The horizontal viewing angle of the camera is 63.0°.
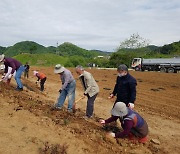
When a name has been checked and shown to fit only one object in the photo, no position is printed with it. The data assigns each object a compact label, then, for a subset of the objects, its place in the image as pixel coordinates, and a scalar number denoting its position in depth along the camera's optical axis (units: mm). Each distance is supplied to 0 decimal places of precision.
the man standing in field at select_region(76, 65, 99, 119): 3860
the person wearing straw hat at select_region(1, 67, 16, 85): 5298
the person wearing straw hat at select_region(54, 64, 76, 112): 4078
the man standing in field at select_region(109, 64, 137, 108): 3352
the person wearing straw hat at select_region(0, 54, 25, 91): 5289
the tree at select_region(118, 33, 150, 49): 34100
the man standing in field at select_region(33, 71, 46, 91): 7379
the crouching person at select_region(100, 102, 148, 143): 2974
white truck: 18625
